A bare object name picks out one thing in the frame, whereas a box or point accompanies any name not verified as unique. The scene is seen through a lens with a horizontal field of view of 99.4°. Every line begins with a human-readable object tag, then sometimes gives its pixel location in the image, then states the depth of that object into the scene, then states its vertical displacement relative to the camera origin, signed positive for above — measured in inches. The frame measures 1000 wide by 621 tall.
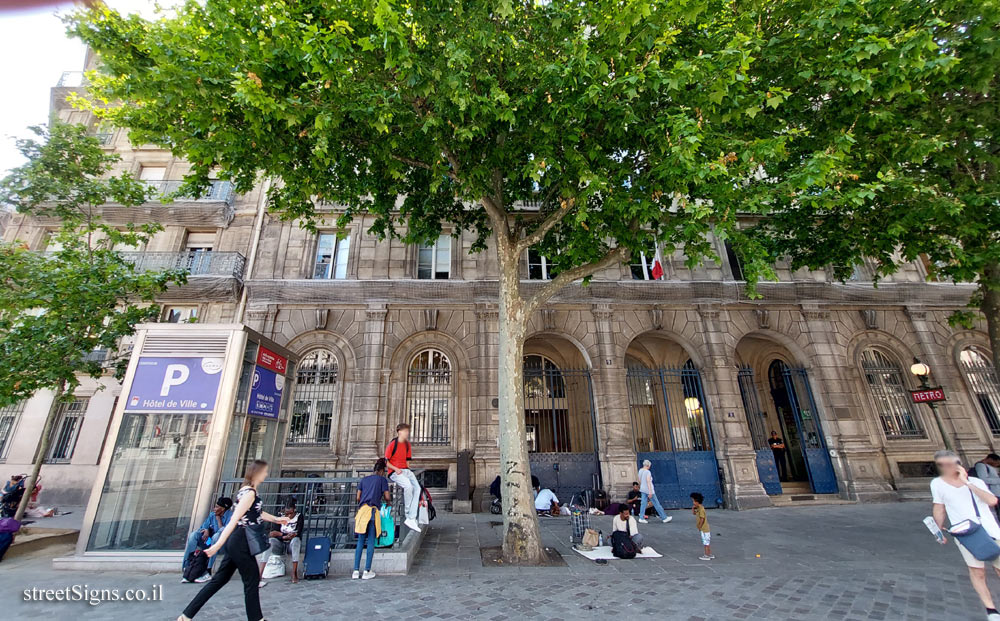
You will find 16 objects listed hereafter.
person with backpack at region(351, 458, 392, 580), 265.0 -34.0
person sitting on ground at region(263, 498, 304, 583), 266.1 -46.6
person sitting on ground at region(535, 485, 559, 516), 474.0 -49.6
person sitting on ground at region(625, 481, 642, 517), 444.8 -43.2
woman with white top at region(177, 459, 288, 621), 186.4 -39.1
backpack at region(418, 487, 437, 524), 361.7 -39.4
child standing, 298.0 -48.9
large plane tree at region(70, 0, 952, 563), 276.4 +242.8
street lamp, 542.3 +86.1
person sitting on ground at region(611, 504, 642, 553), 318.0 -50.0
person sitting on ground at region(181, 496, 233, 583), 225.6 -32.5
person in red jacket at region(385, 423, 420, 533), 318.7 -7.8
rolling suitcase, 265.0 -57.8
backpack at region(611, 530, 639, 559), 304.3 -62.8
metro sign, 525.7 +62.1
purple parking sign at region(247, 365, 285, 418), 355.6 +58.2
